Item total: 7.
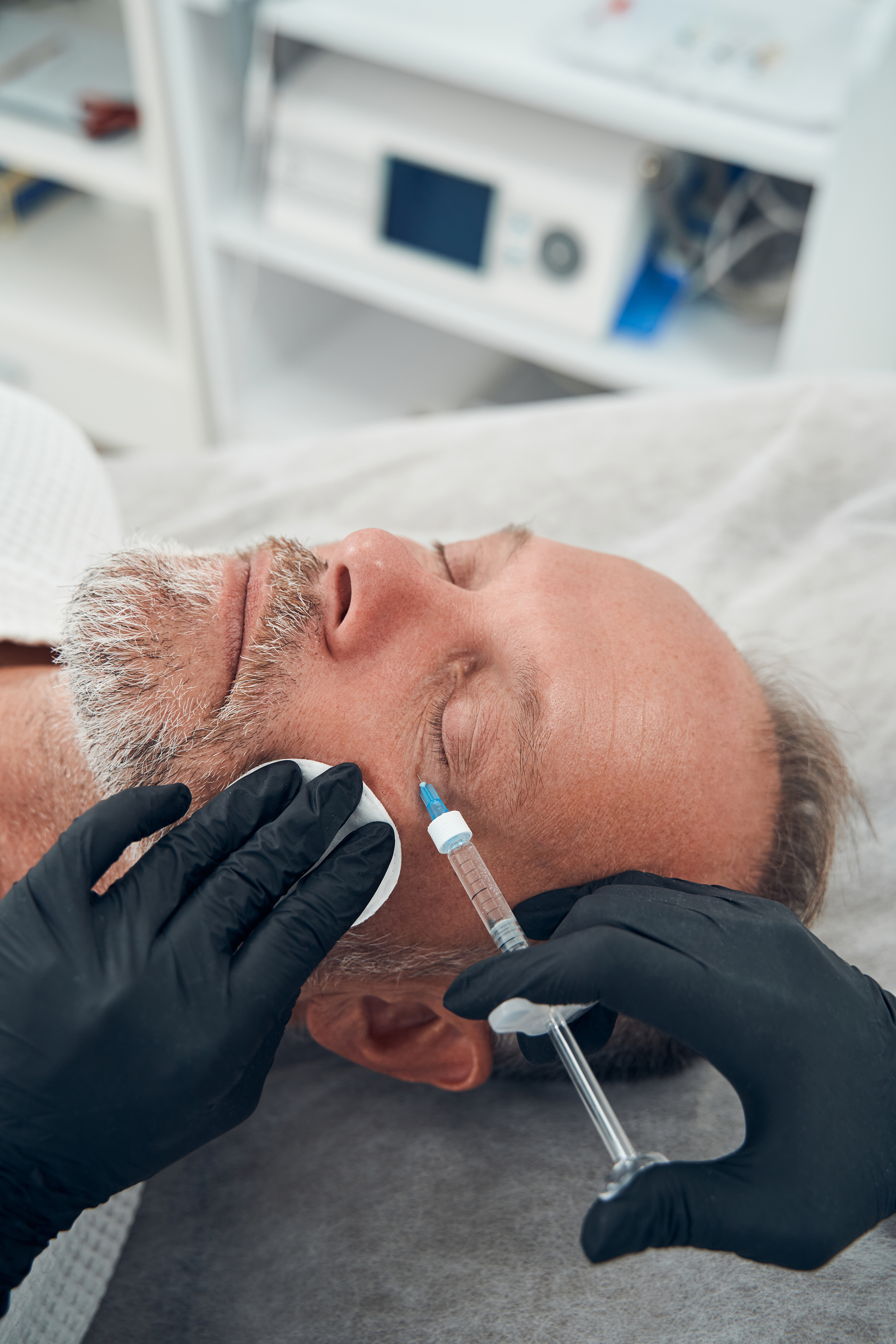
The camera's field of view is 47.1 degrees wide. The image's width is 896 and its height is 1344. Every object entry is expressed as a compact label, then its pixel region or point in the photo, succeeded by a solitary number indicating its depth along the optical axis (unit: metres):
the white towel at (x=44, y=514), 1.09
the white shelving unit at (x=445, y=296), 1.48
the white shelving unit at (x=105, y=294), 2.00
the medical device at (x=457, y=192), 1.67
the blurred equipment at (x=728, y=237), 1.81
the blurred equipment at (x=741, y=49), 1.46
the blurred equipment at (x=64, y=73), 2.00
